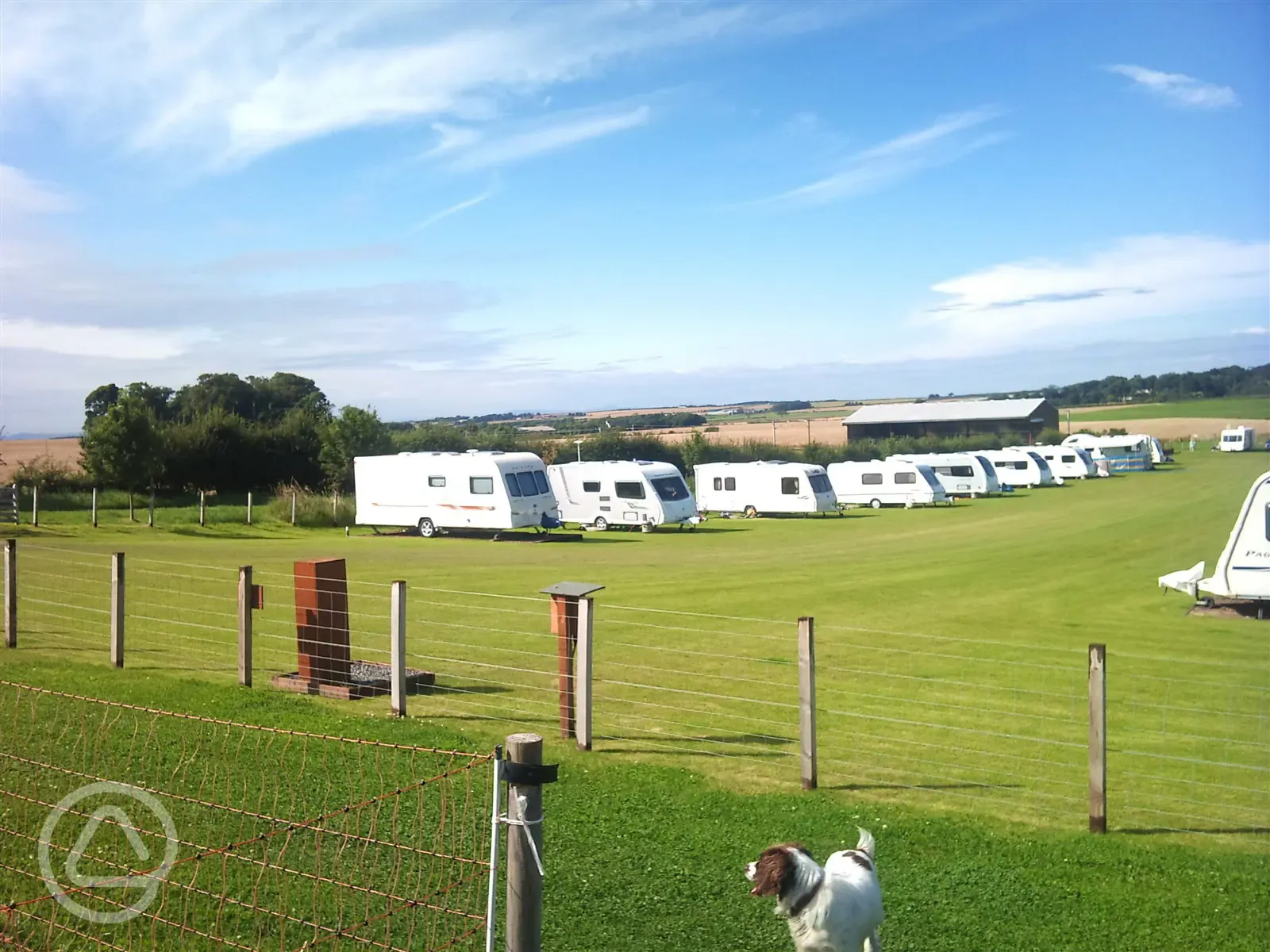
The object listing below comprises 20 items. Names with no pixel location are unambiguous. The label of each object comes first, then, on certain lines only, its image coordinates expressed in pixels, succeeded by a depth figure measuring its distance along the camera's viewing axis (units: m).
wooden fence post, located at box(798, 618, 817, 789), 6.77
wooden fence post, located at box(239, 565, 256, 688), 9.42
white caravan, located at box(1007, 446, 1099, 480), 50.12
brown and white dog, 3.83
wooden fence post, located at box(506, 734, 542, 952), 3.29
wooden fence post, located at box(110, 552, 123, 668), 10.09
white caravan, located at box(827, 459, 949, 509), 39.75
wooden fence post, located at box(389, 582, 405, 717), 8.48
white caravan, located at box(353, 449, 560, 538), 29.05
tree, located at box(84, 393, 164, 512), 30.39
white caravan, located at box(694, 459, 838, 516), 35.84
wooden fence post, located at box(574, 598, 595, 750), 7.62
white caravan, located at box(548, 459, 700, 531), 31.48
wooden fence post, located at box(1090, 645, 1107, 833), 5.96
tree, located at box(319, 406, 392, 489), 40.00
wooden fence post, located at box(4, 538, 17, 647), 11.09
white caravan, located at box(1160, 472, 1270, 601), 14.52
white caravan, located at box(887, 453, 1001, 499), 43.50
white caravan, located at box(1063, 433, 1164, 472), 52.25
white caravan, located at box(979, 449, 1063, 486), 47.28
